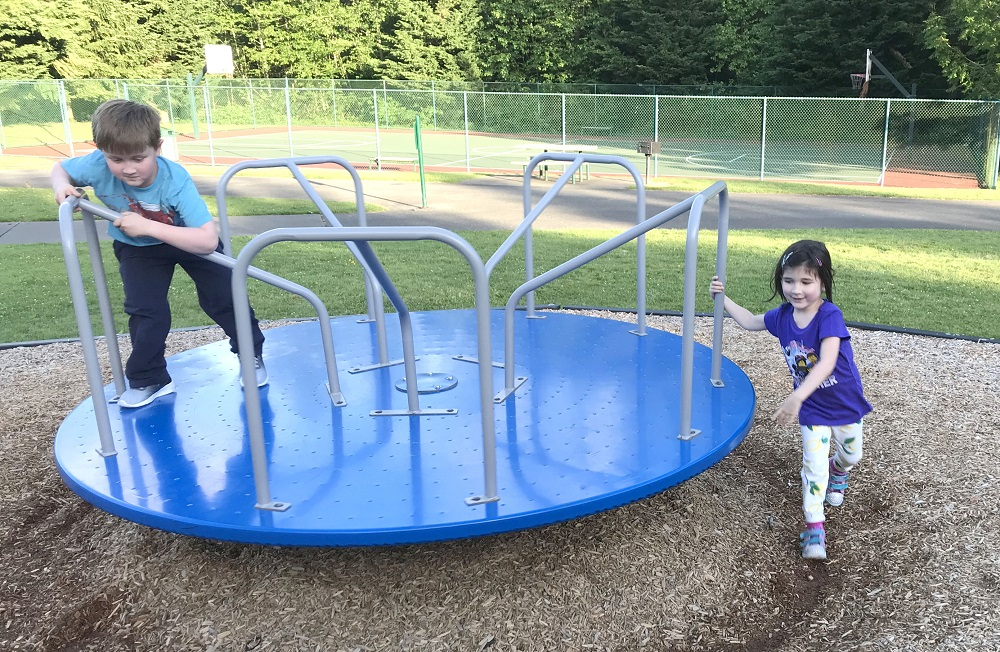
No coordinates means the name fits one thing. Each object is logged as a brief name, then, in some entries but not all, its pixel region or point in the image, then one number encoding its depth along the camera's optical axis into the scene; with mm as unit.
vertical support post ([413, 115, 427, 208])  12578
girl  2752
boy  2717
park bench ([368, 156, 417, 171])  19734
